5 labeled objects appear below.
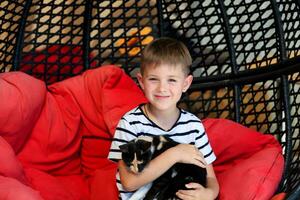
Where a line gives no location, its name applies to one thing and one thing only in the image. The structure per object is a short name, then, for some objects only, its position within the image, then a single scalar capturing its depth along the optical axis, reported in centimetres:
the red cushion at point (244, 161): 175
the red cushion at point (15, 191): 158
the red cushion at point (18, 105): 187
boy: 165
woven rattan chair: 207
